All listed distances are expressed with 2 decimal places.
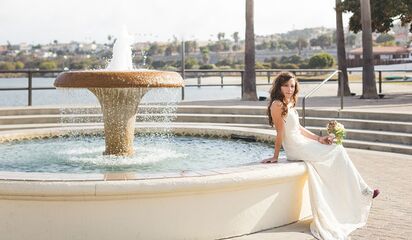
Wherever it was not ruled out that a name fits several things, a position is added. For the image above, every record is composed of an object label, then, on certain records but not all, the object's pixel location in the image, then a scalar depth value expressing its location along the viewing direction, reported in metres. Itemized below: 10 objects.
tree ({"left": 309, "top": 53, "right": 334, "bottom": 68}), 94.62
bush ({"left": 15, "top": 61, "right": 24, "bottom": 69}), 81.94
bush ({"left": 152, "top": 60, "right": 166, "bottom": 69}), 107.72
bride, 5.95
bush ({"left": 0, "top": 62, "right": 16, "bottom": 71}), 70.38
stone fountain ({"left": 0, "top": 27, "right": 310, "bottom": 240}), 5.12
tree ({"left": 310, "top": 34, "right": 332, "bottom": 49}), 190.62
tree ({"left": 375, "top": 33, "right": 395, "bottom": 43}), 193.12
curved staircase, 11.84
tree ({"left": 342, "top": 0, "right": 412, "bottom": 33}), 20.98
